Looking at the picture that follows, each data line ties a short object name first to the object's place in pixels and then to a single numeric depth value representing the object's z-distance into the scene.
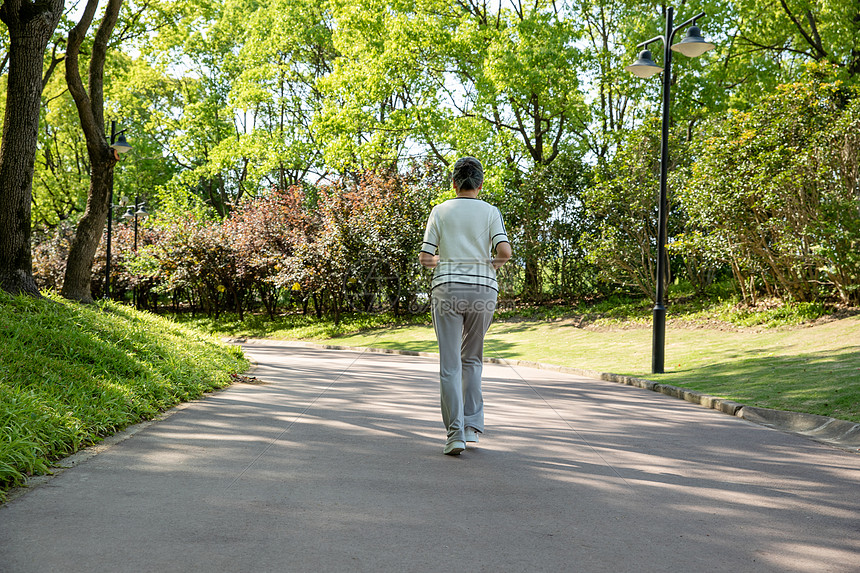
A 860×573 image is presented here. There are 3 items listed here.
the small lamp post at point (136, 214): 29.63
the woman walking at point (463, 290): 5.33
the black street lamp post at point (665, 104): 11.39
